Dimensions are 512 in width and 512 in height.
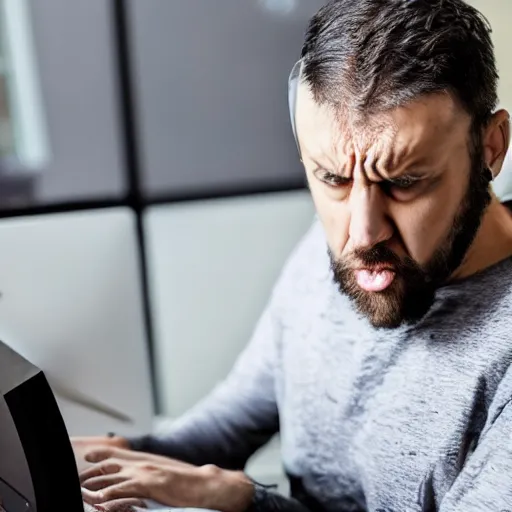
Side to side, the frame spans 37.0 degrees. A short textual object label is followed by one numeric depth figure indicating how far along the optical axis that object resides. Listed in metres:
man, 0.58
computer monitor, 0.61
